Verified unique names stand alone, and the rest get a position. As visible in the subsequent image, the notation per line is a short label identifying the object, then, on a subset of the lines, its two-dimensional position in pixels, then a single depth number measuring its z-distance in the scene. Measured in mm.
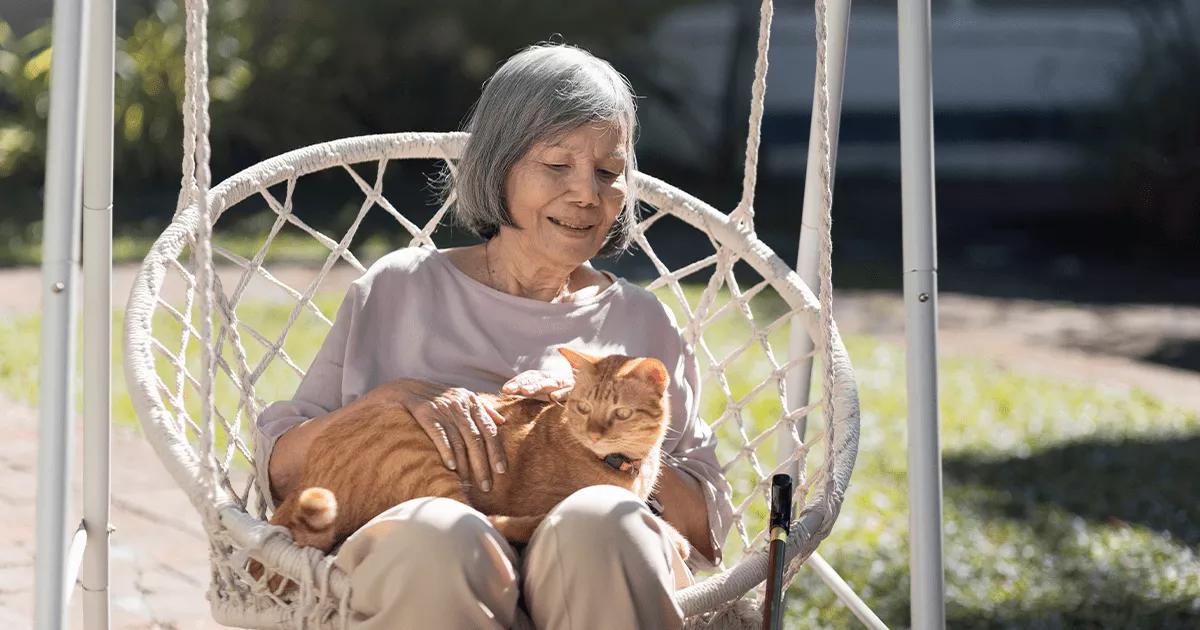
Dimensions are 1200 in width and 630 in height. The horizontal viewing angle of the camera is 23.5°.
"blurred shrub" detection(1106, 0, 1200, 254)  7742
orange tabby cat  2644
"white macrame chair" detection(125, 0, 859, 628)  2586
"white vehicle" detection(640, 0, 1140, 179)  9479
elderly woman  2769
